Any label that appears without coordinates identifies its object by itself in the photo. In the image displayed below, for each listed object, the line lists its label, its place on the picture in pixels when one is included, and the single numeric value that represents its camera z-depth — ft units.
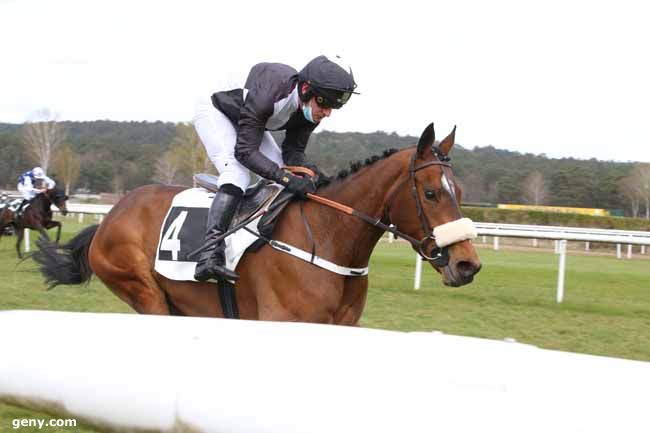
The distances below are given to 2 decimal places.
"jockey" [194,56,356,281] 12.25
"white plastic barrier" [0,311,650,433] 4.96
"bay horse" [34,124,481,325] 11.50
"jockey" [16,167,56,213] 45.84
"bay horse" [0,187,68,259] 44.60
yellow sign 127.03
